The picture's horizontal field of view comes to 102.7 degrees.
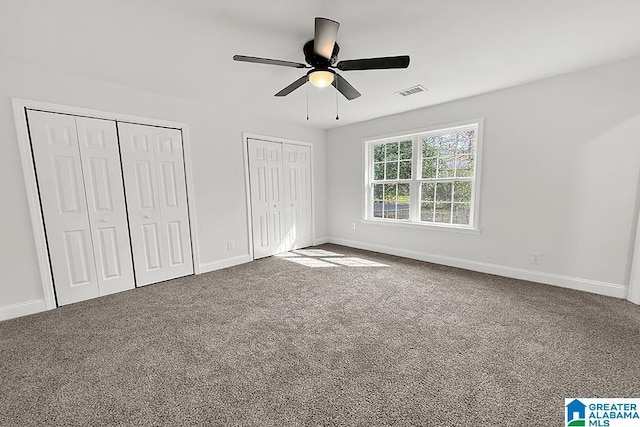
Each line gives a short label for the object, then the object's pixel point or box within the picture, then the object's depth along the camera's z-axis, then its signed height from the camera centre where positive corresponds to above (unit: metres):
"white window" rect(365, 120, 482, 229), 3.67 +0.09
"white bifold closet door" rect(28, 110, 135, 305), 2.63 -0.14
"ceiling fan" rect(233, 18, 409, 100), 1.69 +0.94
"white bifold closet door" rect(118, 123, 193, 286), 3.13 -0.15
